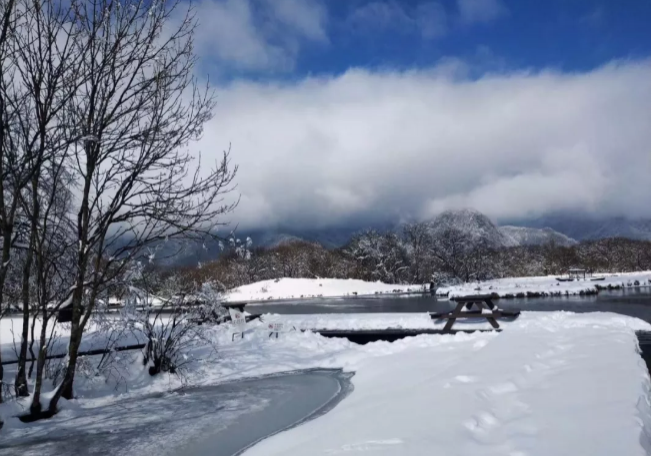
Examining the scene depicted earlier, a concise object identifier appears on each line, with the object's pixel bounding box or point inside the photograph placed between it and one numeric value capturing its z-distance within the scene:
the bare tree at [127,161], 7.64
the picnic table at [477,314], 13.05
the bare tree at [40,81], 6.73
